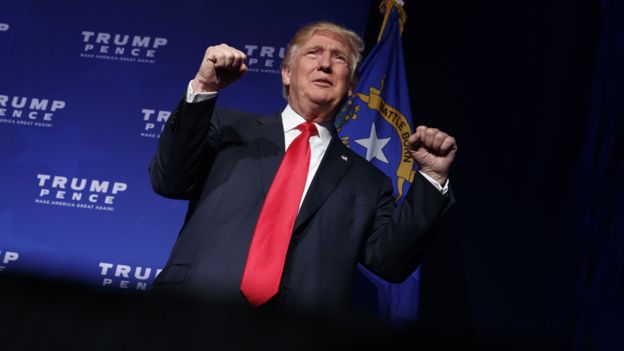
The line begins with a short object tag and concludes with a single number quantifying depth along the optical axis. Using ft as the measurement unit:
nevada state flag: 21.65
